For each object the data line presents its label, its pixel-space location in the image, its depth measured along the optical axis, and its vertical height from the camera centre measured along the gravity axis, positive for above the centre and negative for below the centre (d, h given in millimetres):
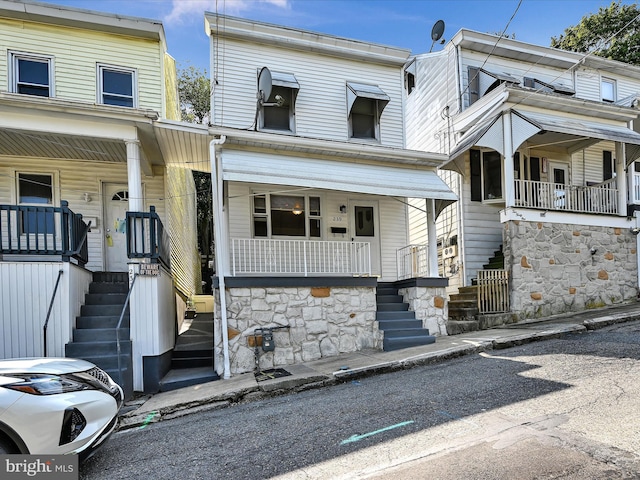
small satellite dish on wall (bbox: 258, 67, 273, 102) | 8617 +3623
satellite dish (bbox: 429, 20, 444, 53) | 12391 +6683
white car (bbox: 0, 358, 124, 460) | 3193 -1284
